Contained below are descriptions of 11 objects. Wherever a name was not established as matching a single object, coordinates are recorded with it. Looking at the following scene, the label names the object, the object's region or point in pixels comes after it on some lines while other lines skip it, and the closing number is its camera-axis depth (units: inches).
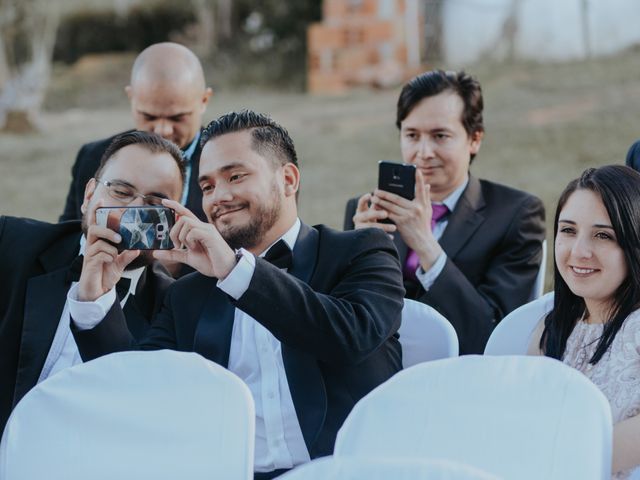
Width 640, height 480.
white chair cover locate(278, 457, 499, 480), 72.0
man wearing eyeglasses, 133.3
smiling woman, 114.6
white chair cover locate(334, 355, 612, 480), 90.1
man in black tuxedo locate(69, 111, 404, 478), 113.7
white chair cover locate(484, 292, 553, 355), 129.5
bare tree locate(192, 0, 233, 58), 486.9
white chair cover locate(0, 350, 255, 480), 96.4
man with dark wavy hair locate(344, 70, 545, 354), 157.3
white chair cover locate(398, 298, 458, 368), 132.2
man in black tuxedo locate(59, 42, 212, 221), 186.1
